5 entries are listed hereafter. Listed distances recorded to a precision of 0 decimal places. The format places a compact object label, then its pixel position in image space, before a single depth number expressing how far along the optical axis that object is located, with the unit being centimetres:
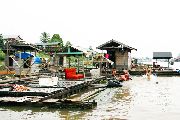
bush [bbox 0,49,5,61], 4681
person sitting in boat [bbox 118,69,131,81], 3135
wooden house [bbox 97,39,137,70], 4178
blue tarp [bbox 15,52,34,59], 3128
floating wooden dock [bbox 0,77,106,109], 1461
